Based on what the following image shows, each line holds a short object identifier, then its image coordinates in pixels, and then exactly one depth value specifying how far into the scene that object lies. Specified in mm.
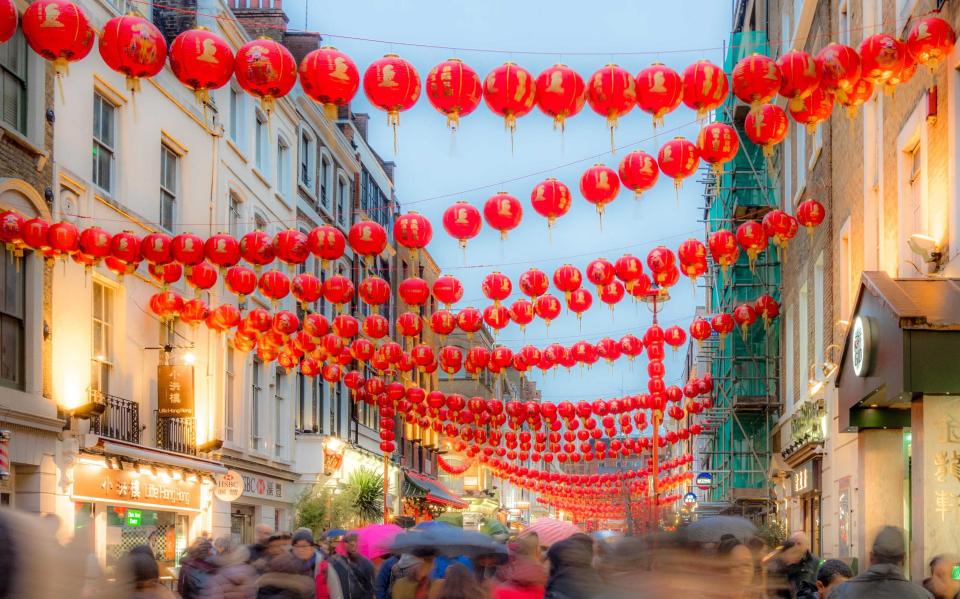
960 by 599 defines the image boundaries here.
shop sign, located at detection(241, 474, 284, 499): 30469
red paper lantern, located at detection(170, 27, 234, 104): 13000
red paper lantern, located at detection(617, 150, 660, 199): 16344
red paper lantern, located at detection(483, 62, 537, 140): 13641
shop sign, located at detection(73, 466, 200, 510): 20531
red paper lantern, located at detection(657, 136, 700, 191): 16203
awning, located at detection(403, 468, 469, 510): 52406
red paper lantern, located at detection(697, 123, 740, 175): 15875
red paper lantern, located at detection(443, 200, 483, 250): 18438
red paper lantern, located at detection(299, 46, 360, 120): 13297
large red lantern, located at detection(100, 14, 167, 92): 12805
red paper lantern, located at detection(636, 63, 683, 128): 13648
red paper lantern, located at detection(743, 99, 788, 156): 15252
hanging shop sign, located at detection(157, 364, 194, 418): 23344
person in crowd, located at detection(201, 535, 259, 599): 10039
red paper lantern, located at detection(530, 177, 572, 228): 17500
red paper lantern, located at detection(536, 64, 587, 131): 13711
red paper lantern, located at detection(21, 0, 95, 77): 12547
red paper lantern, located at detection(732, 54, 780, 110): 13555
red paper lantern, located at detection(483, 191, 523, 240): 18000
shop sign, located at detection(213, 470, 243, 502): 25344
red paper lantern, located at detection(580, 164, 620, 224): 16781
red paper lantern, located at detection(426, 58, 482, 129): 13539
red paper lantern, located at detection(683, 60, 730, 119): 13734
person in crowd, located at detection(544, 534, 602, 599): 7965
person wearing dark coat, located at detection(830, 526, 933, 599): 7352
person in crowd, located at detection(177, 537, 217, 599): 11820
